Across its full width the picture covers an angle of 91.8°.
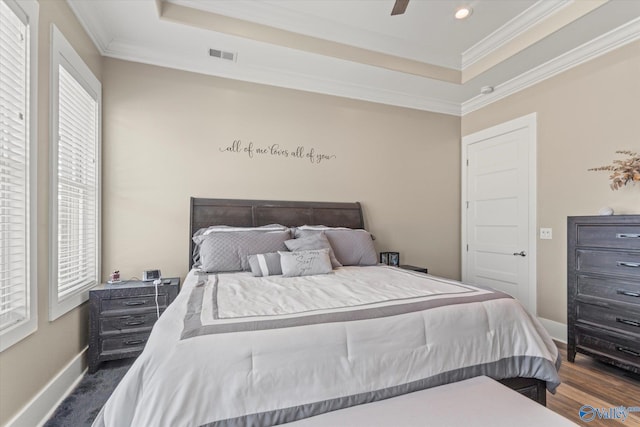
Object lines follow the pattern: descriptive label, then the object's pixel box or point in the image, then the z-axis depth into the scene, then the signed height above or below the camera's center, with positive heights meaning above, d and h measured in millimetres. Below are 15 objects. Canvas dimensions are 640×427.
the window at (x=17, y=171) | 1575 +226
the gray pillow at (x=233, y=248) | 2629 -309
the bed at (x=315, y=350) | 1097 -585
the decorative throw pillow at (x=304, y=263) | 2457 -407
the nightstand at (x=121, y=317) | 2445 -846
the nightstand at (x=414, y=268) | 3697 -661
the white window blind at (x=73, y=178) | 2055 +268
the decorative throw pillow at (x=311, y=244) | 2814 -283
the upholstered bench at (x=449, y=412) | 1211 -824
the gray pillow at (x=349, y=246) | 3064 -337
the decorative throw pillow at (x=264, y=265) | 2508 -425
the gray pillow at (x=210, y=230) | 2863 -167
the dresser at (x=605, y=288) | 2330 -605
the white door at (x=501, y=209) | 3480 +59
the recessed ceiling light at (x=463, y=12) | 2597 +1720
